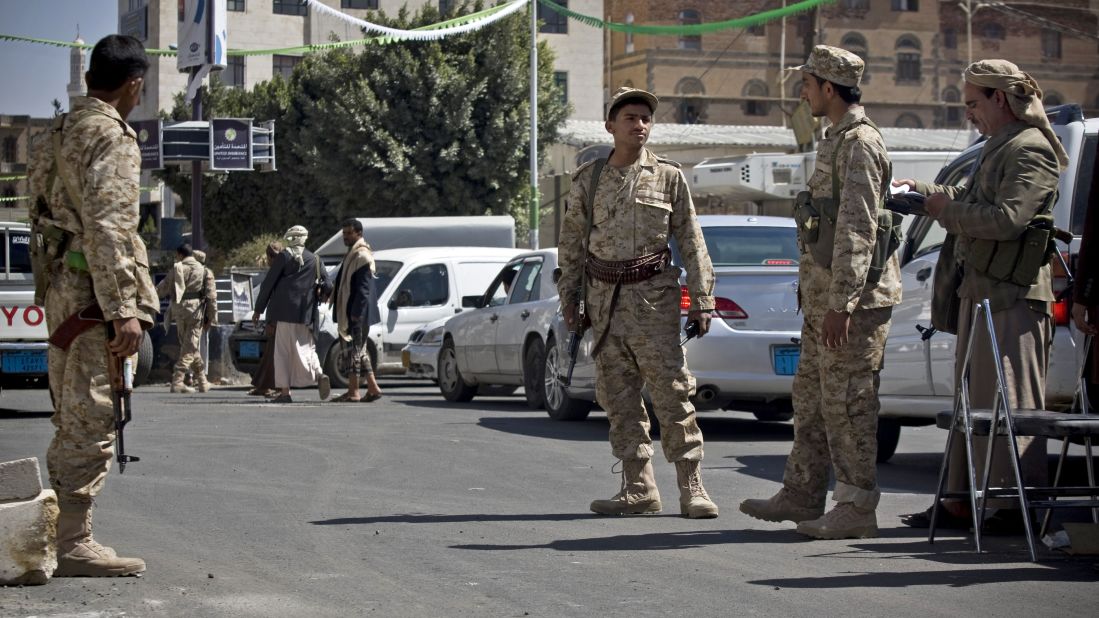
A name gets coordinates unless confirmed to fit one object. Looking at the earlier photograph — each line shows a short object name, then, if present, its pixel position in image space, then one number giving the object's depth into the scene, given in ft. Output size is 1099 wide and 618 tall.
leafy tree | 140.46
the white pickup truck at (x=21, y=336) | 46.65
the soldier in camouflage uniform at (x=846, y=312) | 21.43
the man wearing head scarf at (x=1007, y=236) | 21.36
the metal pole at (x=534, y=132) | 128.81
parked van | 63.62
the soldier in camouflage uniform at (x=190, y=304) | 63.16
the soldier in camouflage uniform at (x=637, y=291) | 23.86
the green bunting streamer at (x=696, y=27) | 74.33
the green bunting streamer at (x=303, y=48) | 84.87
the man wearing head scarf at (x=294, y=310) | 52.47
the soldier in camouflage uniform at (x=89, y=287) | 18.37
